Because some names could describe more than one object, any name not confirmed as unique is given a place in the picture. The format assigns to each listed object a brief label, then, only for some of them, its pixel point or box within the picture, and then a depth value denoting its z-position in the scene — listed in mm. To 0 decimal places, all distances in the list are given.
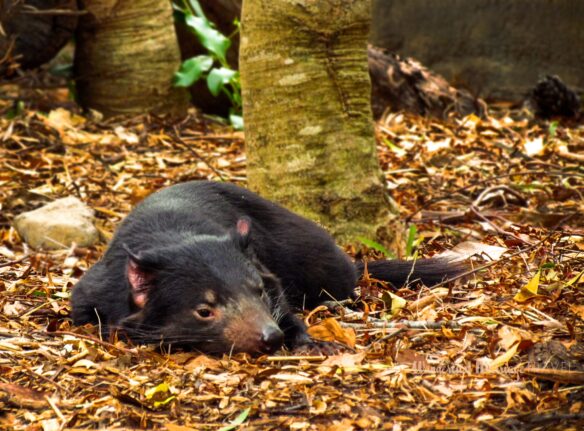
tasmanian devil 6305
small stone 9750
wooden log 14844
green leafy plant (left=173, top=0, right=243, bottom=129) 13914
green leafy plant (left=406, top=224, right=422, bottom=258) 8890
